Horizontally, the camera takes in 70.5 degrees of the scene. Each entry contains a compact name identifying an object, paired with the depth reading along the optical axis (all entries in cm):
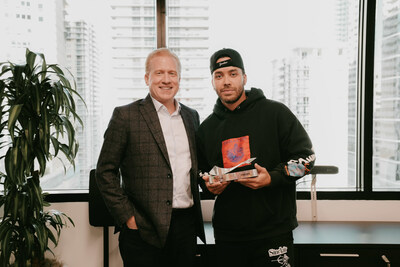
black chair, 205
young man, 140
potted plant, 169
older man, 141
